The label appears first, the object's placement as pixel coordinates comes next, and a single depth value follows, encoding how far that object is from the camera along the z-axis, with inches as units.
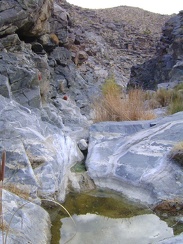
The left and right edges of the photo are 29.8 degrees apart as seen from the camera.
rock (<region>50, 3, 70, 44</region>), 566.5
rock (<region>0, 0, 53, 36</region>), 366.3
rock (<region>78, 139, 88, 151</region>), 230.8
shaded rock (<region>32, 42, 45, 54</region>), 474.1
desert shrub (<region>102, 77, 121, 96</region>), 327.6
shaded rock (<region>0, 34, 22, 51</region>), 364.5
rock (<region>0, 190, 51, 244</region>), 113.2
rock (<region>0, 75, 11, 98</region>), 283.5
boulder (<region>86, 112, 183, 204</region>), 166.6
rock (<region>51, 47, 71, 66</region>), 576.4
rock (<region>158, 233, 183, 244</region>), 109.8
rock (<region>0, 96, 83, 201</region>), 161.5
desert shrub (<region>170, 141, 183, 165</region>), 178.4
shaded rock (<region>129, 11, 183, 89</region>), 710.2
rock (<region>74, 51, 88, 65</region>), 729.1
